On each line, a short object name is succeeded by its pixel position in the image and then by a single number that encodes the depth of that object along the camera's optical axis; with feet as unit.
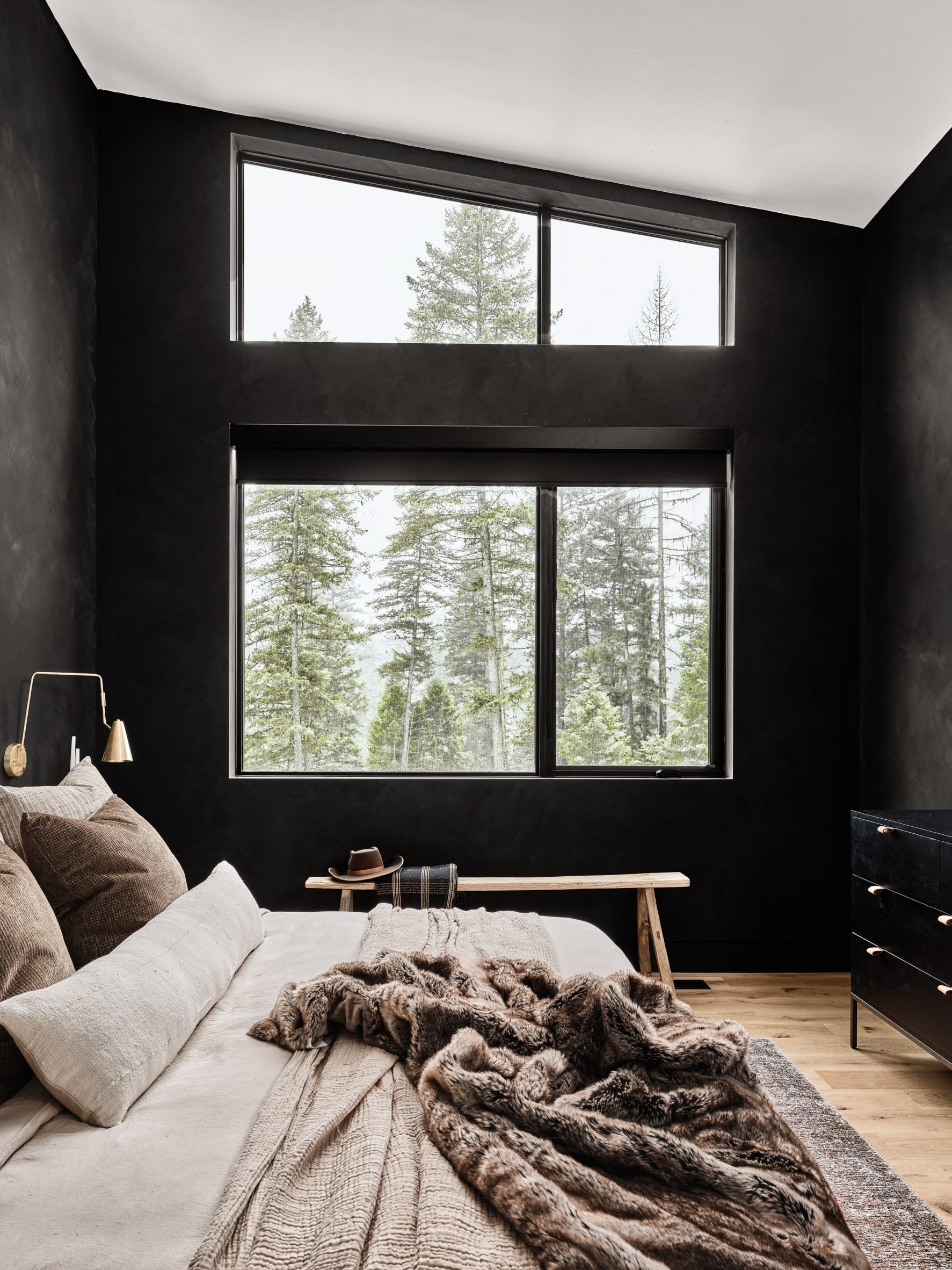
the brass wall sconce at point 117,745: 10.11
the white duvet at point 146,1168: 3.37
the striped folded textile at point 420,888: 10.67
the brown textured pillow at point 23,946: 4.41
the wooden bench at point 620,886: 10.85
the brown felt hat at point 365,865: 10.96
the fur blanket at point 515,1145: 3.39
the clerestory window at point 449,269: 12.56
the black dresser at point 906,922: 7.97
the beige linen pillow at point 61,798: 6.23
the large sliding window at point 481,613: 12.44
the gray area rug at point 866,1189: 5.97
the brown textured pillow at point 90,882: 5.93
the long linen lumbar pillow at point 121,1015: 4.24
